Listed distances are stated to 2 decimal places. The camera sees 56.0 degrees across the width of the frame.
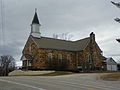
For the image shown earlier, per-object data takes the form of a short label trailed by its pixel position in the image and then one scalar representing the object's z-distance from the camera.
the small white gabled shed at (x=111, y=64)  33.51
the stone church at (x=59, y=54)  25.13
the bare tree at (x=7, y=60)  49.33
